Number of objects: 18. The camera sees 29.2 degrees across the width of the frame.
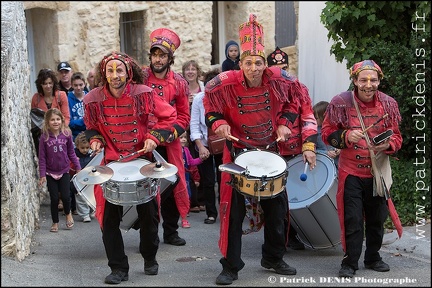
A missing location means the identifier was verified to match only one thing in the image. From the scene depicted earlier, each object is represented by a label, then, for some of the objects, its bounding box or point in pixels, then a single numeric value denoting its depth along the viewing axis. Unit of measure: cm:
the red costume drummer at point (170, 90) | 770
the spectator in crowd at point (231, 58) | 1098
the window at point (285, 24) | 1770
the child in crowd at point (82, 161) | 927
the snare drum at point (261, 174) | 612
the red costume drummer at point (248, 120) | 650
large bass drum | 722
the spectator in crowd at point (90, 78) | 1039
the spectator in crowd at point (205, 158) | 907
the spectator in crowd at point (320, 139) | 829
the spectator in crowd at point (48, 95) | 981
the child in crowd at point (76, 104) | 1002
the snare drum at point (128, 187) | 616
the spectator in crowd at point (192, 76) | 968
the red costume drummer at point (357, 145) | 656
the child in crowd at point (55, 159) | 891
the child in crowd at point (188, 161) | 948
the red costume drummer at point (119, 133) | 651
